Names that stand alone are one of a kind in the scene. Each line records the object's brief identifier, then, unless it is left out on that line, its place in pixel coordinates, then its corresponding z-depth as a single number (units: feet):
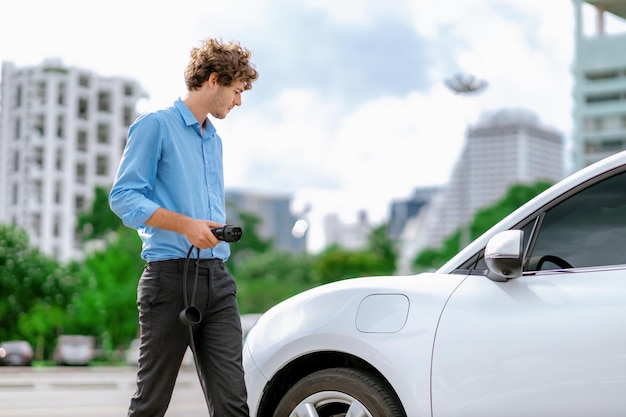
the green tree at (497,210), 254.88
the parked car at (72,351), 159.12
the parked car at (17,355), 140.56
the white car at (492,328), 11.89
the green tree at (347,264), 299.17
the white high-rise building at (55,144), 320.29
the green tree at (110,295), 193.67
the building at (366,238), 343.63
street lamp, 152.46
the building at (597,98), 327.67
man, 12.40
